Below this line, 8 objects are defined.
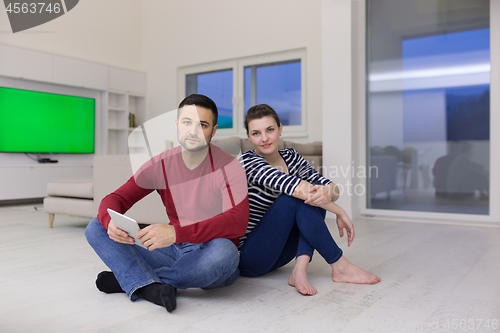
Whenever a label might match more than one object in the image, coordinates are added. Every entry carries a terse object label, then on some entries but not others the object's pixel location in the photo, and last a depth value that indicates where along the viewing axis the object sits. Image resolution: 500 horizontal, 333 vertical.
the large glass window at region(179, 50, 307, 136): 5.32
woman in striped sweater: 1.53
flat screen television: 5.18
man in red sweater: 1.35
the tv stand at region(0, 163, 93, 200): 5.02
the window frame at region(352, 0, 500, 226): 3.30
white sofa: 2.80
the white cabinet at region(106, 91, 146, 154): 6.34
